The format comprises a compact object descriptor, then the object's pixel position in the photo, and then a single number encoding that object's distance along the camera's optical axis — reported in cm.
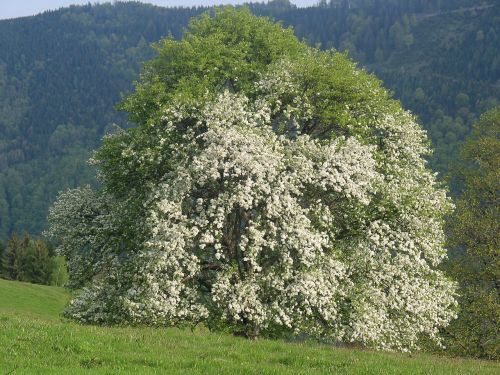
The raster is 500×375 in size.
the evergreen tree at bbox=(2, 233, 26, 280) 10788
